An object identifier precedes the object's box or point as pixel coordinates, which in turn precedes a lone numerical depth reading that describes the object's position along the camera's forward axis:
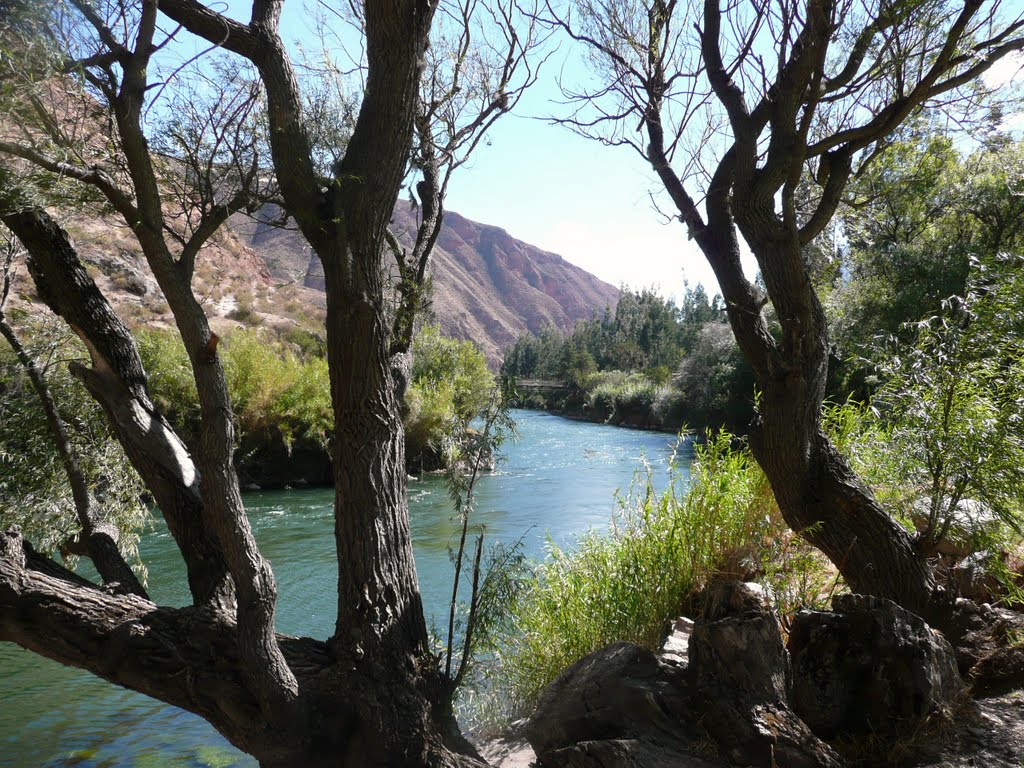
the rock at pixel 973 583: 3.85
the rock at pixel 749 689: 2.42
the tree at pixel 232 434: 2.71
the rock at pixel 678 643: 3.34
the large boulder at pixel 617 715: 2.44
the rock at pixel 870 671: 2.62
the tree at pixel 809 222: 3.45
